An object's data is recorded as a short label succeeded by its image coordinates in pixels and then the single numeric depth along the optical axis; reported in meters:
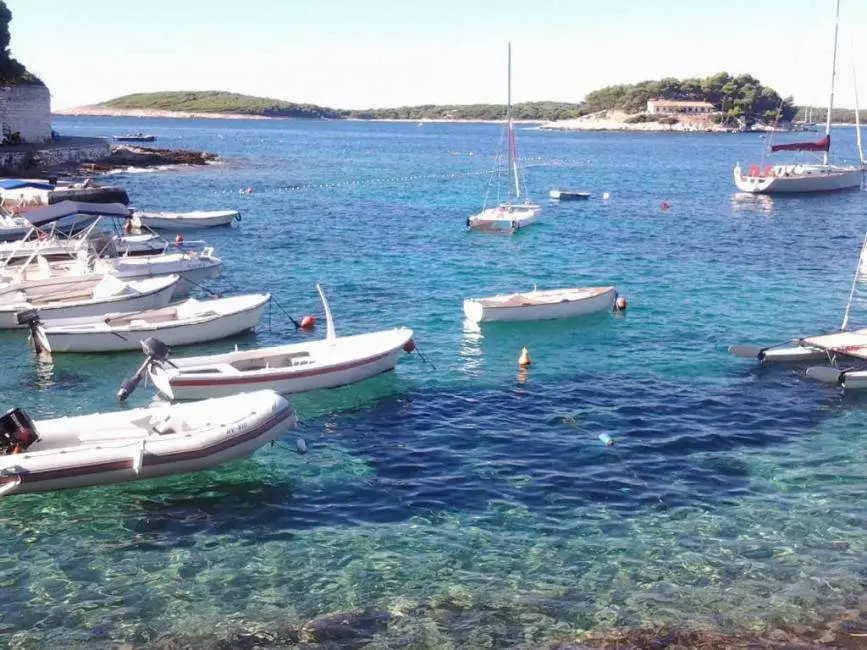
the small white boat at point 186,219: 51.72
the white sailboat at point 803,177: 73.00
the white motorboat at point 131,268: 31.77
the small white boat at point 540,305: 30.06
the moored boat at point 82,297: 28.69
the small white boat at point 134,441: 16.52
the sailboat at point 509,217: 52.06
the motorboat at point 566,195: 71.44
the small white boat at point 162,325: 26.17
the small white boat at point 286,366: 21.66
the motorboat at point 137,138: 161.62
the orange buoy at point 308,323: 30.17
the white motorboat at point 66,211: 32.81
